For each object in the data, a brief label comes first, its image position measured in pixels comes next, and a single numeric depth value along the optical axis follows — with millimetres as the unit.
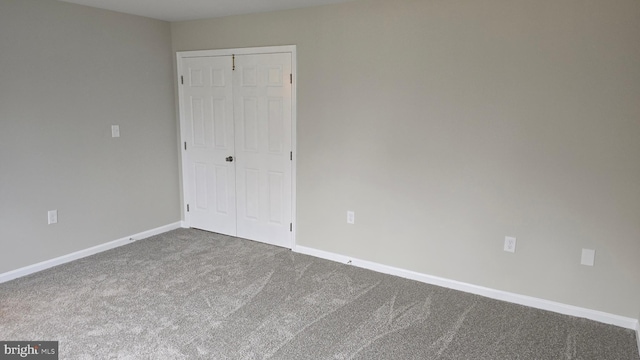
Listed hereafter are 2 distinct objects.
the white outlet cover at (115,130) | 4004
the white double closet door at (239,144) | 3990
